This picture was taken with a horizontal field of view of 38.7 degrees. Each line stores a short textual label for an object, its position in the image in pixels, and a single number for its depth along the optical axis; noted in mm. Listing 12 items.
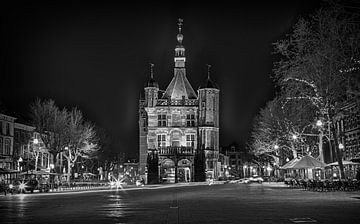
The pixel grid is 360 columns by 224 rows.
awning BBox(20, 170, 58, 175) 59156
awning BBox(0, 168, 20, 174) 54056
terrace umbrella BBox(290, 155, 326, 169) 46188
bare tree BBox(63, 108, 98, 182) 72188
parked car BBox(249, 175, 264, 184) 97662
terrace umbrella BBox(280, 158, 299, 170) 48212
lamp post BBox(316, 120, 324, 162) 47178
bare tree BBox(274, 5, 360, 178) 35125
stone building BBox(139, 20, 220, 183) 95250
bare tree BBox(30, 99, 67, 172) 70375
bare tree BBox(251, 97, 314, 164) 62625
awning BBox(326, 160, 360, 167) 51556
